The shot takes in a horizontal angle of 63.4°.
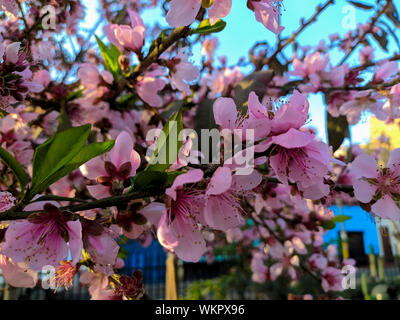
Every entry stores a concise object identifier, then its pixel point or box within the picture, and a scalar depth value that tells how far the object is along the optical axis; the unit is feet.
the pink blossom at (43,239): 0.45
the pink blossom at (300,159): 0.43
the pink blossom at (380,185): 0.61
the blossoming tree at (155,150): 0.46
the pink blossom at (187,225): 0.49
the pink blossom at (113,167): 0.56
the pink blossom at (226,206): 0.48
